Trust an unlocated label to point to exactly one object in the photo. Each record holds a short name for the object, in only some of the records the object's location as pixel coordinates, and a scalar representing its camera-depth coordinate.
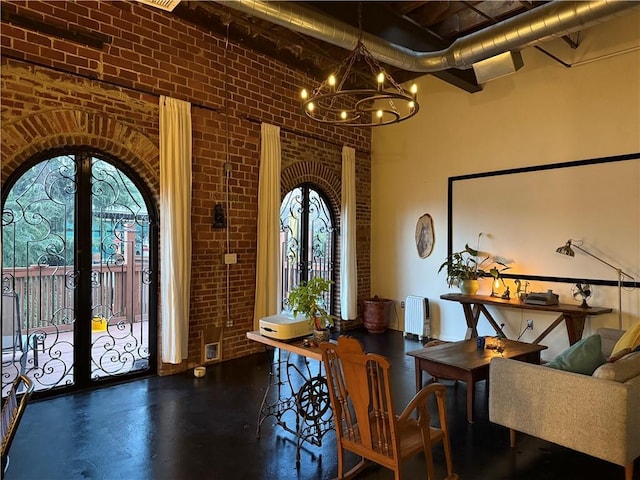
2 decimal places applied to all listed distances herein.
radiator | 6.39
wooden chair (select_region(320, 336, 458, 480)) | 2.26
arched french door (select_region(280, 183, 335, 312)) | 6.23
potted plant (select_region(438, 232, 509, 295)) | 5.70
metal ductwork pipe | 3.63
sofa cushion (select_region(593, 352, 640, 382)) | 2.57
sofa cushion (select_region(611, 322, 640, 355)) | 3.13
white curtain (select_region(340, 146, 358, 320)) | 6.69
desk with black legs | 3.01
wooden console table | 4.62
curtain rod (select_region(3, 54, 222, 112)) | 3.73
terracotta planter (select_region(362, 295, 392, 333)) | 6.73
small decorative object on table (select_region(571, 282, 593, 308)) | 4.80
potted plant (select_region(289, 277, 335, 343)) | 3.11
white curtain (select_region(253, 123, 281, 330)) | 5.46
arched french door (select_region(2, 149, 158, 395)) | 3.90
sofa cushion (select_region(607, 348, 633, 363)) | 2.88
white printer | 3.10
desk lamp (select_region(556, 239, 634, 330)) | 4.67
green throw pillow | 2.85
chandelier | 3.07
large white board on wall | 4.74
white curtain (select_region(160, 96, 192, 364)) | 4.52
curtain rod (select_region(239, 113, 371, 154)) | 5.42
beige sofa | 2.49
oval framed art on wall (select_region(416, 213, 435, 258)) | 6.51
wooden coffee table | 3.52
